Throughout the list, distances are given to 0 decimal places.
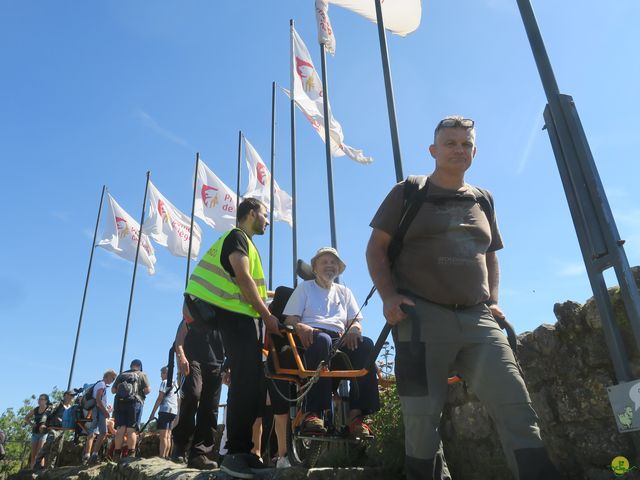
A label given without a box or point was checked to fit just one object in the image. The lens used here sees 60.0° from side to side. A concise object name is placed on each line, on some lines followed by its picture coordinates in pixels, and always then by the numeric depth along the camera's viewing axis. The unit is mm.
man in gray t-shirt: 2156
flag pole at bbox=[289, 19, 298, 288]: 10867
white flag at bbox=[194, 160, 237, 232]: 16514
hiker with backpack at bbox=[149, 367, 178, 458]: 8042
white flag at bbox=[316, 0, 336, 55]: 10062
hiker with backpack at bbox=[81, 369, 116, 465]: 9109
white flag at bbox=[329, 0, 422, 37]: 9188
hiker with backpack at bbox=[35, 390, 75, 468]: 10406
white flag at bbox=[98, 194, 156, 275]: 18469
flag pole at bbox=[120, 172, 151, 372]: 16344
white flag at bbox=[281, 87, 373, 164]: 11344
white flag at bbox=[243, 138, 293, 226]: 15023
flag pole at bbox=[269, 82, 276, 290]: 12580
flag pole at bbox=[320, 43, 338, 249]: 7948
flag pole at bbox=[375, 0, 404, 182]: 5129
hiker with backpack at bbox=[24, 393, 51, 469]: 10658
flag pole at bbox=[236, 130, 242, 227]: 15825
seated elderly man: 3748
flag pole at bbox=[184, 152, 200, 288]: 16125
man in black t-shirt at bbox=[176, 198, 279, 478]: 3434
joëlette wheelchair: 3584
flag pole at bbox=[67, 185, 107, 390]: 17566
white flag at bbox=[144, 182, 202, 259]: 18047
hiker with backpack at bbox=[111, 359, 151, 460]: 8195
